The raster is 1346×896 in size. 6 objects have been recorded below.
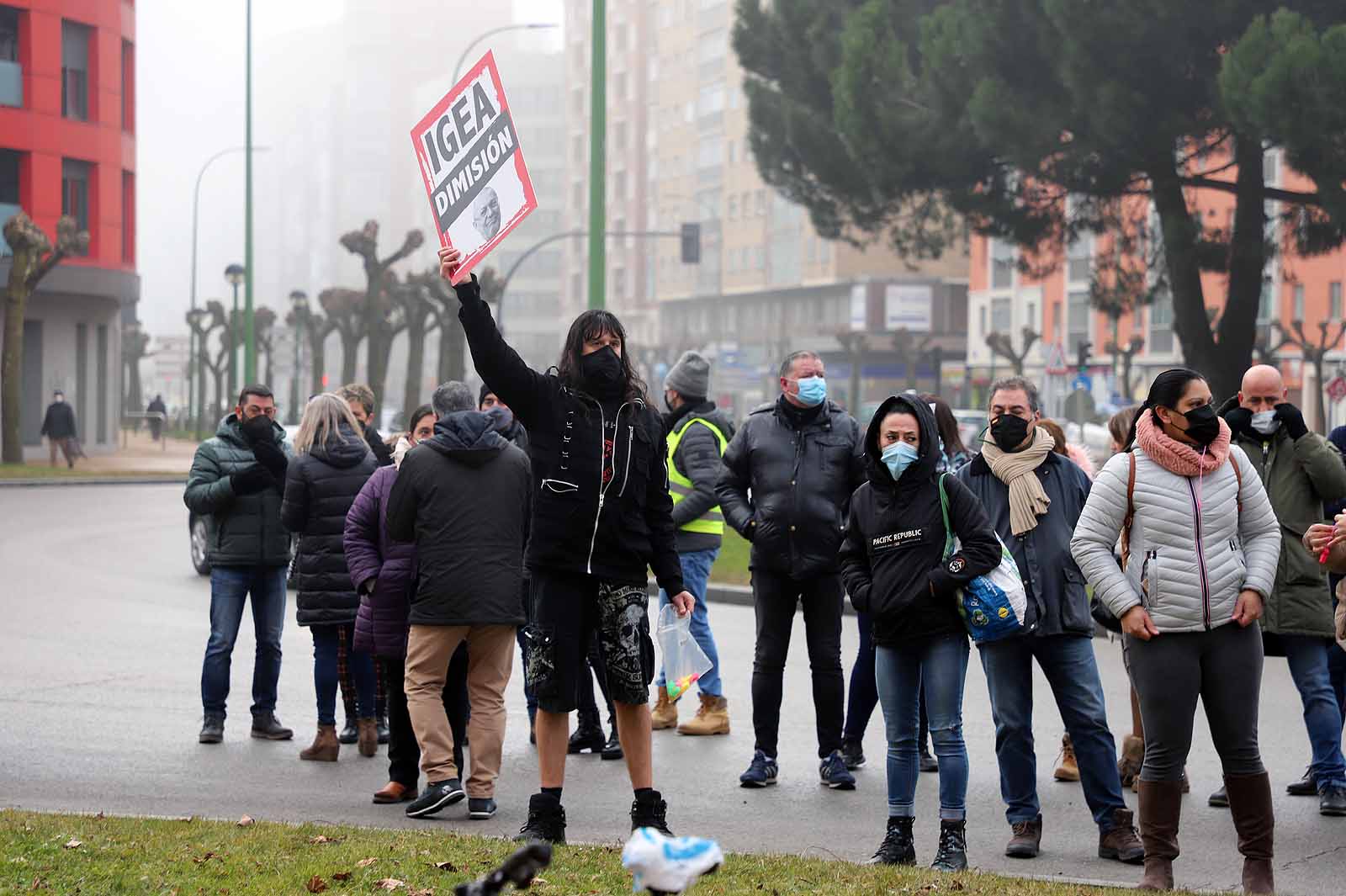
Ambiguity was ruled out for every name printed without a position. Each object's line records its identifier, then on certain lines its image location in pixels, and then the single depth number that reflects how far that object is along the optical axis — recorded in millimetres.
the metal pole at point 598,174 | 41312
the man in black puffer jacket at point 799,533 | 16484
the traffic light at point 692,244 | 90375
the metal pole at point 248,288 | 85319
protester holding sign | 12953
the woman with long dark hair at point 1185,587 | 11906
